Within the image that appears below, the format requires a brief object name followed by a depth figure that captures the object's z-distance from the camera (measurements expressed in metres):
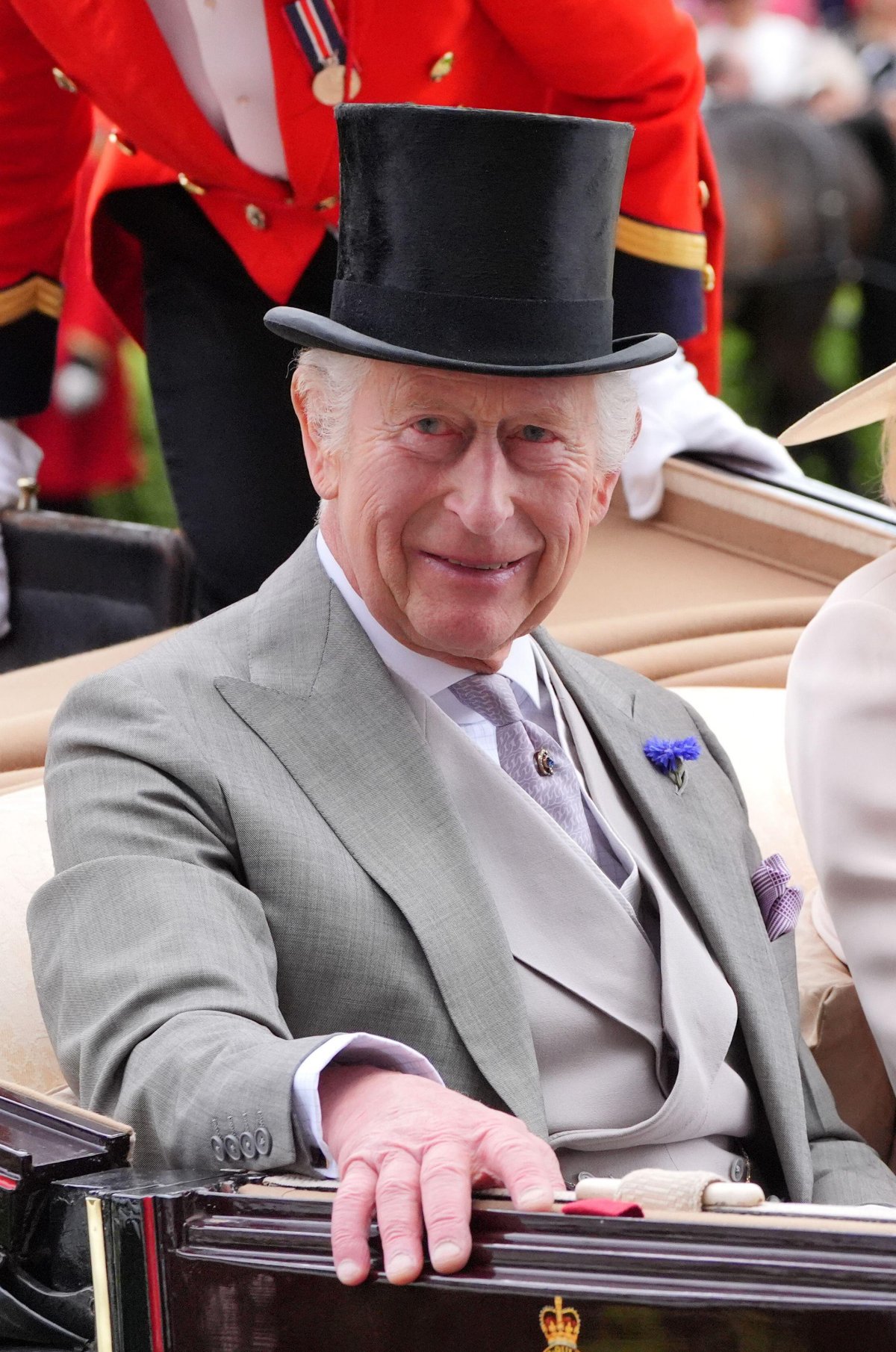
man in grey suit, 8.61
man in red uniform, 9.38
